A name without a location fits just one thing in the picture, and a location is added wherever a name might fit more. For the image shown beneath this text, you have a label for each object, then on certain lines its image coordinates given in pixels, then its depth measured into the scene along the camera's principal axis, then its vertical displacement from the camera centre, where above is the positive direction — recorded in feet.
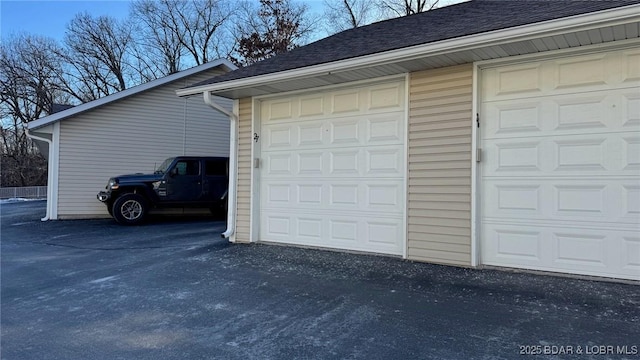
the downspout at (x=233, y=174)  23.06 +0.61
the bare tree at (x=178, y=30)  85.56 +33.16
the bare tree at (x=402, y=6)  65.41 +30.27
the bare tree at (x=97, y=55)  83.87 +27.08
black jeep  32.37 -0.42
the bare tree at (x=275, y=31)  70.69 +27.94
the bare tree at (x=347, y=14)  70.90 +31.18
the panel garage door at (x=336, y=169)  18.45 +0.84
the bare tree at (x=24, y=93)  79.46 +18.33
